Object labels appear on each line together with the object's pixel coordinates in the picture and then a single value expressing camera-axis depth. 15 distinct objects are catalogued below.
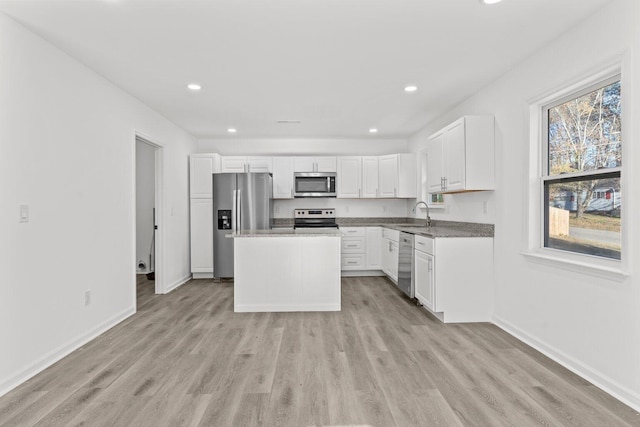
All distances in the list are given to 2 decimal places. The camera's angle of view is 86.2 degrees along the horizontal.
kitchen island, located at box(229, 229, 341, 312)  3.92
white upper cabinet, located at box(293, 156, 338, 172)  6.03
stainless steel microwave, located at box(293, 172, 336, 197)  6.00
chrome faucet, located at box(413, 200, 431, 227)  5.14
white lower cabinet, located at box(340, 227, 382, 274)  5.96
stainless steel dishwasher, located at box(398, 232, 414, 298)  4.27
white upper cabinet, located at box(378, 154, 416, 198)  5.98
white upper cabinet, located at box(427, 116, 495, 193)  3.49
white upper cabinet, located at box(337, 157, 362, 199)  6.06
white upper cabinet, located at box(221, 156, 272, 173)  5.95
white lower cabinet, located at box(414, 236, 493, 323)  3.54
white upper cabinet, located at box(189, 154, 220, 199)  5.69
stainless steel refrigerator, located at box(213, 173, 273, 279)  5.50
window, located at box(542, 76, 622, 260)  2.27
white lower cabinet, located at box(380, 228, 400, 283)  5.07
